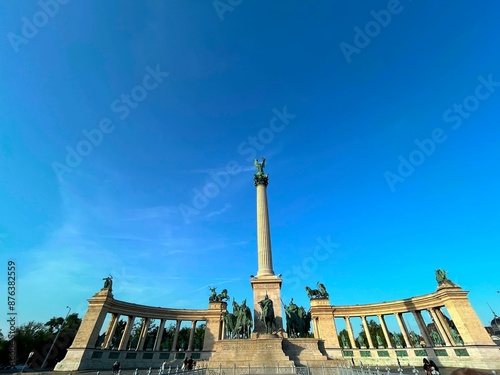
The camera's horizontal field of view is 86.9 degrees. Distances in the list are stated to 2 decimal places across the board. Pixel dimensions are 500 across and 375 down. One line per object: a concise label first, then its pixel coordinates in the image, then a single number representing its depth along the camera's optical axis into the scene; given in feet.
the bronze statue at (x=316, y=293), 154.10
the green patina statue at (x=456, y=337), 119.78
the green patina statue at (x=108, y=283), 135.27
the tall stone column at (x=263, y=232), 105.70
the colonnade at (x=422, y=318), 117.13
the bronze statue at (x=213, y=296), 157.17
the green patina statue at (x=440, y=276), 129.70
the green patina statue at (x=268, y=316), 85.87
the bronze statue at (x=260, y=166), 134.27
